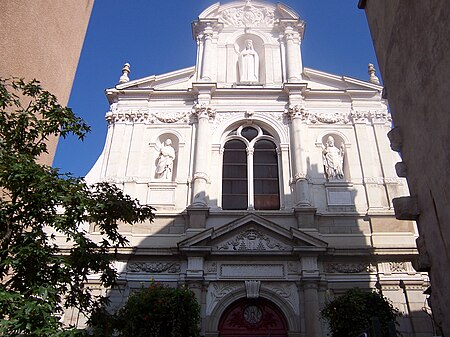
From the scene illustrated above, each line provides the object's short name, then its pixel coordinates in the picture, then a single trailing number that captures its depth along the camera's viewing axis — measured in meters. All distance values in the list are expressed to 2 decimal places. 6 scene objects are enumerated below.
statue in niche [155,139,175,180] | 15.99
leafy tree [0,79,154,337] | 5.23
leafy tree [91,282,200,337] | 9.21
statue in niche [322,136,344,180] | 15.84
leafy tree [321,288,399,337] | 9.70
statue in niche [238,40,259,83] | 18.50
